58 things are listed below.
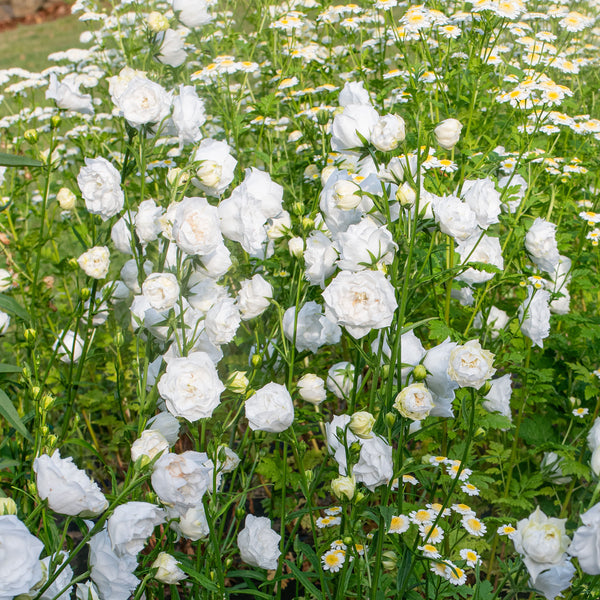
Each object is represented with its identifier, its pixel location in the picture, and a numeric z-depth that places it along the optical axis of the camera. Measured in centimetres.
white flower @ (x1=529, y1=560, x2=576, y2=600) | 98
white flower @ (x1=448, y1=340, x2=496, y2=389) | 100
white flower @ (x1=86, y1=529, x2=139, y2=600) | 96
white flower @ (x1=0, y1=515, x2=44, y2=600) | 88
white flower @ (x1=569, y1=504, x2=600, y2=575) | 88
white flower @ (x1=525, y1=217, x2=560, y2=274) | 122
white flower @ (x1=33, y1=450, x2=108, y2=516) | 93
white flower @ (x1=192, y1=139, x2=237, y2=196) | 106
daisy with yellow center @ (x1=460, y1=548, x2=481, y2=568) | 115
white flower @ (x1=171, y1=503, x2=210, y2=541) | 103
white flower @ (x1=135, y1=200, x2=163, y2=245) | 107
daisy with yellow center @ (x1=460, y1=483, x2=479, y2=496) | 117
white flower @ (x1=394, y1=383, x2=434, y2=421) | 99
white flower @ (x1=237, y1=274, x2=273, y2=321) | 112
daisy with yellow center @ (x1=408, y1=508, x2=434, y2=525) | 112
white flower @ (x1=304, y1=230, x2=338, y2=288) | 108
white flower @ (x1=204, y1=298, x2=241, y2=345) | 107
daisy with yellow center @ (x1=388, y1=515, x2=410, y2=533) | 108
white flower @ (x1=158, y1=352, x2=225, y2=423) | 99
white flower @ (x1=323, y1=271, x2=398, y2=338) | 99
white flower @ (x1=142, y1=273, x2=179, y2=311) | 102
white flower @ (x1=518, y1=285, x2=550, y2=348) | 123
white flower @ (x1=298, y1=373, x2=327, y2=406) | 111
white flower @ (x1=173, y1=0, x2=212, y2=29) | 140
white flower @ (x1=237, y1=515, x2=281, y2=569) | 109
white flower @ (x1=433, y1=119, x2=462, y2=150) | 109
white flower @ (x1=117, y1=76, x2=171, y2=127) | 109
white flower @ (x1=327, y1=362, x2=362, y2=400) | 110
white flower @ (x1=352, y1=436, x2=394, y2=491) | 100
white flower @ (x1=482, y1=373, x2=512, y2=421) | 122
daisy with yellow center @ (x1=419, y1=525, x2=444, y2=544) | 113
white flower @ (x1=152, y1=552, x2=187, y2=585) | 102
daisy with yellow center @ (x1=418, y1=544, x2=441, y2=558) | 109
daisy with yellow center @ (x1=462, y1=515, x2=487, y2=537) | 114
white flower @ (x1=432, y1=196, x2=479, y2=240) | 105
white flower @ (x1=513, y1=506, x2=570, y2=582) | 93
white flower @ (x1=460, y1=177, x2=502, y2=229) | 111
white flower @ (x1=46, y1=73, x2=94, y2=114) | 128
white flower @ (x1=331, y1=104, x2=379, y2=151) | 107
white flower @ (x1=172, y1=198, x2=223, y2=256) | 101
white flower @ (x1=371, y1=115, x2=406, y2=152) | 104
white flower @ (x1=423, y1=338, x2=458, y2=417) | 104
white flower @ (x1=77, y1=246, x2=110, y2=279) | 113
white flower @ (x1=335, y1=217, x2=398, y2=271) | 103
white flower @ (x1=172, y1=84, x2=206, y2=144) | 112
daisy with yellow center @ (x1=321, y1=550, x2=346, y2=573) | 111
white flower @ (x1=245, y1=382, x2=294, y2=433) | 103
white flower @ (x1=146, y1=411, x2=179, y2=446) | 105
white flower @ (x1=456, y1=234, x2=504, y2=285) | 125
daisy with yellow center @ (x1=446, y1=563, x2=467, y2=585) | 107
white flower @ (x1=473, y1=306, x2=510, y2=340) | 136
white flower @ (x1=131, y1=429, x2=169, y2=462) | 101
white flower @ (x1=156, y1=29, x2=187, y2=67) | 126
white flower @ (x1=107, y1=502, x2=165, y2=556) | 95
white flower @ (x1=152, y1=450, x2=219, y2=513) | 96
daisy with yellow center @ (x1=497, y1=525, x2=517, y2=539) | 113
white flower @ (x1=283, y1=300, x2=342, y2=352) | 113
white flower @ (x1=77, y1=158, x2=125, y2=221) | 111
